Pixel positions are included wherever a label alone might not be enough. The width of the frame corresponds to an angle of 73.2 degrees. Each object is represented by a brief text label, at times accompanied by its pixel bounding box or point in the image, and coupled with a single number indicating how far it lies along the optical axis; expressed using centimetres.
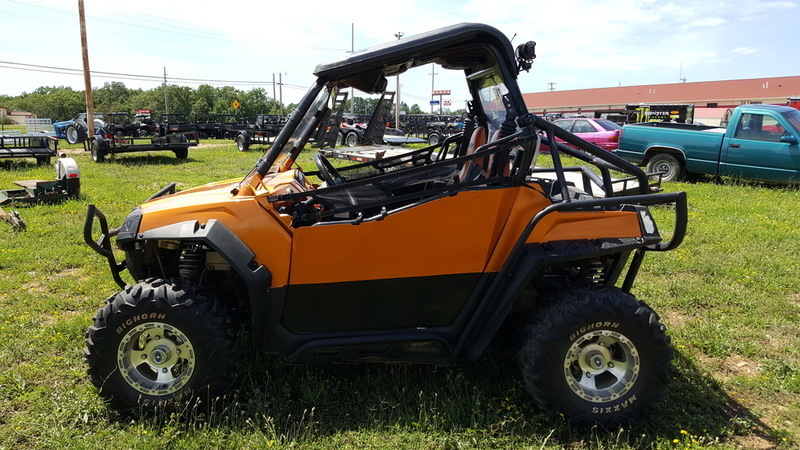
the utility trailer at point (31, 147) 1378
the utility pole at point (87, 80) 1961
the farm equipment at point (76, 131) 2536
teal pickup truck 1099
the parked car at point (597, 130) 1586
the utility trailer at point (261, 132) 2214
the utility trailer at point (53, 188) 912
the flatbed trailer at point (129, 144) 1653
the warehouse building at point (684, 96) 4788
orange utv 310
